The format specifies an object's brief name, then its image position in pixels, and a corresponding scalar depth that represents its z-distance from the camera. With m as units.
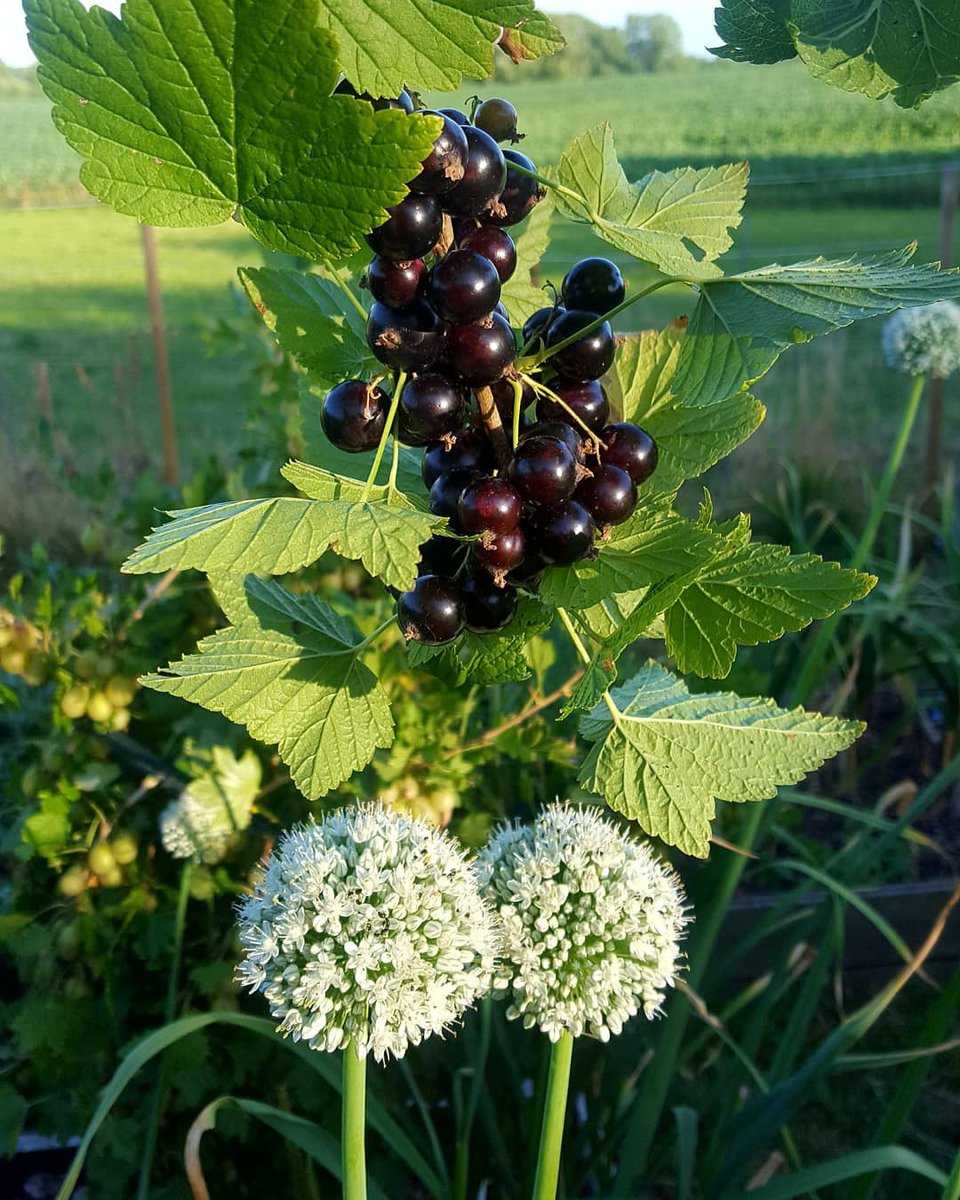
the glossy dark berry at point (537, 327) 0.20
